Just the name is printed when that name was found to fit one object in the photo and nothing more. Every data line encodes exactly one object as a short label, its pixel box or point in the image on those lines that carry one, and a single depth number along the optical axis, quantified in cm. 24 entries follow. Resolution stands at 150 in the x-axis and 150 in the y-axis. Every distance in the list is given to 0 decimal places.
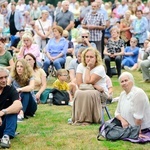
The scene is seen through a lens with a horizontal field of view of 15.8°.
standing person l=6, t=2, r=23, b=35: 1866
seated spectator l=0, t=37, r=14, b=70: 1055
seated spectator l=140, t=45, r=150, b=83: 1273
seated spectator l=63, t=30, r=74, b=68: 1300
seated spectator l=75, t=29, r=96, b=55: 1237
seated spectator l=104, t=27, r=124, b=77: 1330
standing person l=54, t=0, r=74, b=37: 1552
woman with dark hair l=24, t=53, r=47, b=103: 961
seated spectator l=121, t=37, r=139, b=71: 1493
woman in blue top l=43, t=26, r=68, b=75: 1234
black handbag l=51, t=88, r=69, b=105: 998
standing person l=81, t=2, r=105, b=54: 1400
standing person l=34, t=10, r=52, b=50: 1520
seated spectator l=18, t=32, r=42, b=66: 1191
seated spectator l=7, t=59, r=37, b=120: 838
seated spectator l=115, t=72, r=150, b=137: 705
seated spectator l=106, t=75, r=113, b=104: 920
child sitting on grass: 1018
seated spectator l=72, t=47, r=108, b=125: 794
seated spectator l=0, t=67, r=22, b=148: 677
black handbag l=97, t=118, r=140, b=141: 698
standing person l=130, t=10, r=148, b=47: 1683
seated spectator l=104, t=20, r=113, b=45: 1722
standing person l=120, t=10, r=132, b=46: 1762
